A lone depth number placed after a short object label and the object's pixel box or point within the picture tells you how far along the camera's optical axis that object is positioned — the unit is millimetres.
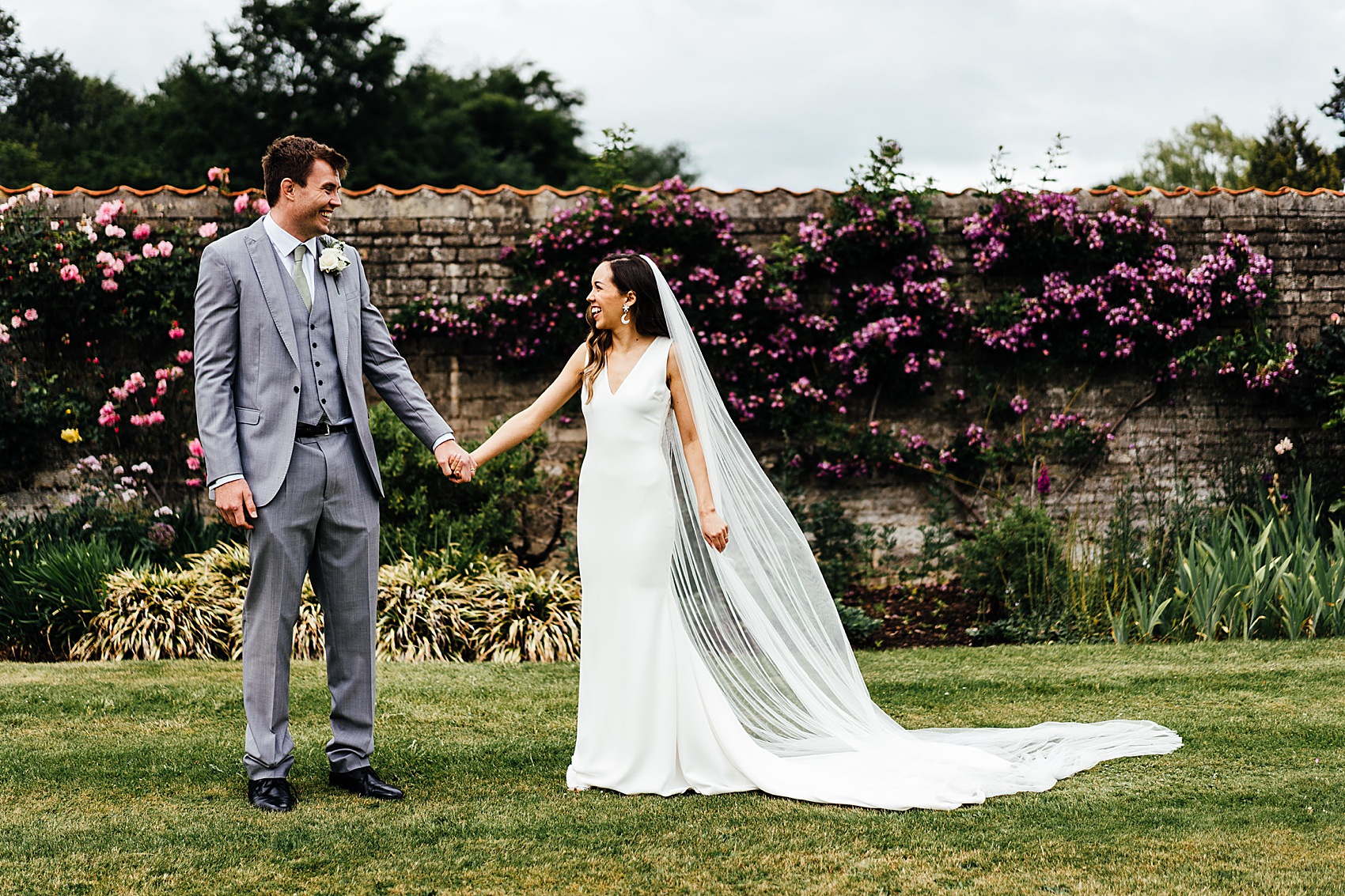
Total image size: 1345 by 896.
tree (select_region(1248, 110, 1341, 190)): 22531
